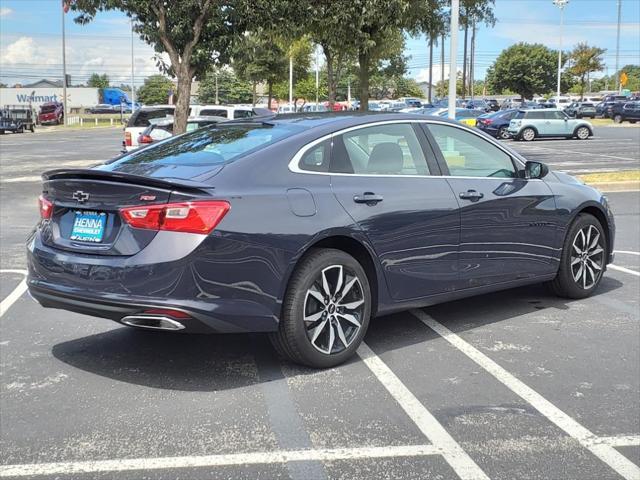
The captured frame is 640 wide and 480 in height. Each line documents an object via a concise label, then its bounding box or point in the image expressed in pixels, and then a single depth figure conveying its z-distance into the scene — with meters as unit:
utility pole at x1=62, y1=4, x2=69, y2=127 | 58.16
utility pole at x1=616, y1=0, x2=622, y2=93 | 84.93
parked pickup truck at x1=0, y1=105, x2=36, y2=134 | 49.53
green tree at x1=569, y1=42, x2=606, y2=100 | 84.88
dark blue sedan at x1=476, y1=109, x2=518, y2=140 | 35.37
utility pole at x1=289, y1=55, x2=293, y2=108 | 42.61
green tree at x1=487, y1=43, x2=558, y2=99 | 79.81
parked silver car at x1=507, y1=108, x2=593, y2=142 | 33.88
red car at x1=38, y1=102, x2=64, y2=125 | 66.00
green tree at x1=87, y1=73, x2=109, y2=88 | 151.50
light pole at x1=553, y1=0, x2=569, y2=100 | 66.31
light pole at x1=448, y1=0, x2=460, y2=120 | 14.17
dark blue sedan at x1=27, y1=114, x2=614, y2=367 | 3.95
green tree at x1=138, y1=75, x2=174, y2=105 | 116.56
